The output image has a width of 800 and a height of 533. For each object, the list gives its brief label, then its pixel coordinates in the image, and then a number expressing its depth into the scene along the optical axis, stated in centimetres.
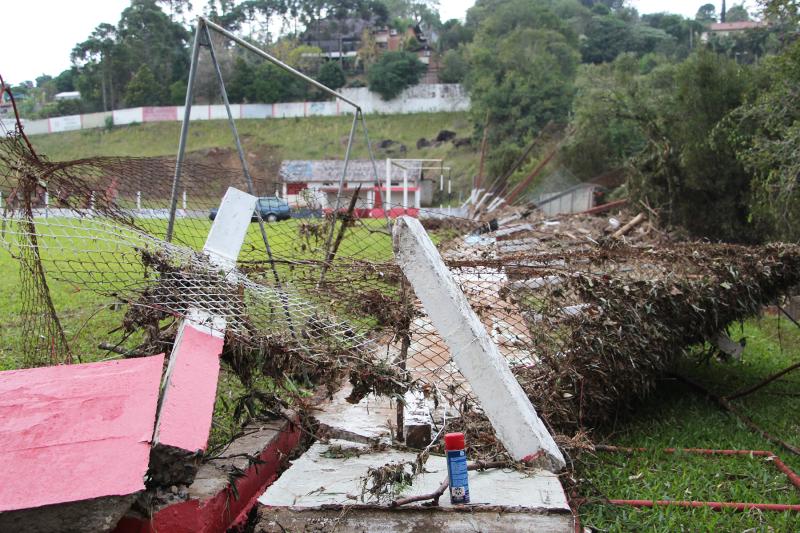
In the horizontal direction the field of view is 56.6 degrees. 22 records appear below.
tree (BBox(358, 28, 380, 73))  7031
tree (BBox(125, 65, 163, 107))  5972
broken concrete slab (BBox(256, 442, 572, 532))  267
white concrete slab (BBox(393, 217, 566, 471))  303
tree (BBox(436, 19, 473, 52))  7938
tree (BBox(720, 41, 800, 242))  891
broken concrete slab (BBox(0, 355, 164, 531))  228
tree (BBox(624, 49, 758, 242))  1467
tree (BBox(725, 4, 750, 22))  9691
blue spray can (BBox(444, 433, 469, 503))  270
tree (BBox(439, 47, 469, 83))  6431
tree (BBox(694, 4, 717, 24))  10568
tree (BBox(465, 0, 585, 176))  3938
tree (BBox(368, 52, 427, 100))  6231
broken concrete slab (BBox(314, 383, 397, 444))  360
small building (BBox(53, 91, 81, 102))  6706
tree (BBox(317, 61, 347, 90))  6394
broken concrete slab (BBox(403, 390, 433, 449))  343
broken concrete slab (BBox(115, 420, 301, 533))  259
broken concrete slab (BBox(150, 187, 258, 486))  267
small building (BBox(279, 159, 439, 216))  3738
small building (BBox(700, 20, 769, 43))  8156
